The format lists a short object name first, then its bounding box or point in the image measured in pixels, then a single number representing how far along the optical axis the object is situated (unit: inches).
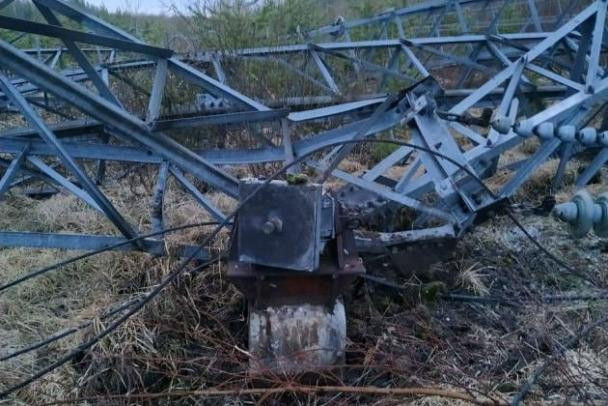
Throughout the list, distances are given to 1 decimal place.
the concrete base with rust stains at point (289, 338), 110.3
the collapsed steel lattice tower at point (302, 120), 119.1
